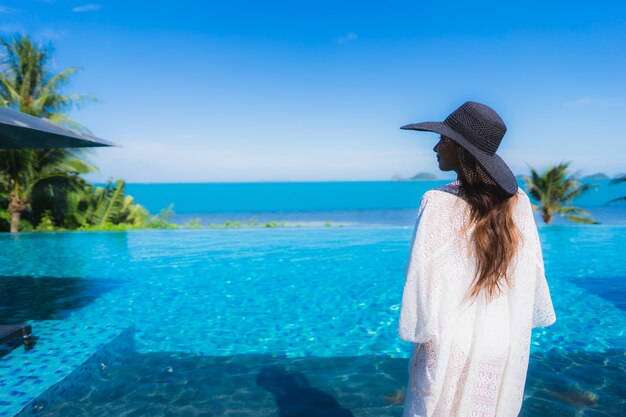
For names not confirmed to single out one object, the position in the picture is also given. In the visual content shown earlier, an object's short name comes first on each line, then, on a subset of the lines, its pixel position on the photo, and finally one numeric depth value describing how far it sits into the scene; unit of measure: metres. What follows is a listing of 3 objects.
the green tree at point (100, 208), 14.55
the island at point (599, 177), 110.97
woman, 1.42
